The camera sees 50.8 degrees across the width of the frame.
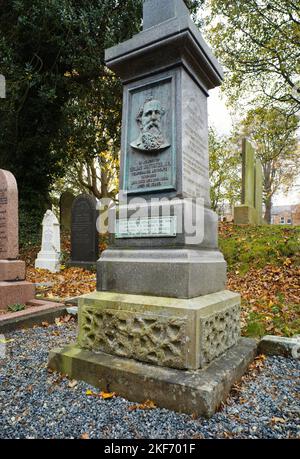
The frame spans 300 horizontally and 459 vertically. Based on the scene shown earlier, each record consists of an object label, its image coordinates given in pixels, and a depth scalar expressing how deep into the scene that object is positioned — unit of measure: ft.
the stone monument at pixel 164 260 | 7.73
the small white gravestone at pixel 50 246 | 31.27
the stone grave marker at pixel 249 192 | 37.86
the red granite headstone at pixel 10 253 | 17.42
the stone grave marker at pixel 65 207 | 48.35
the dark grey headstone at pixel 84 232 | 30.25
